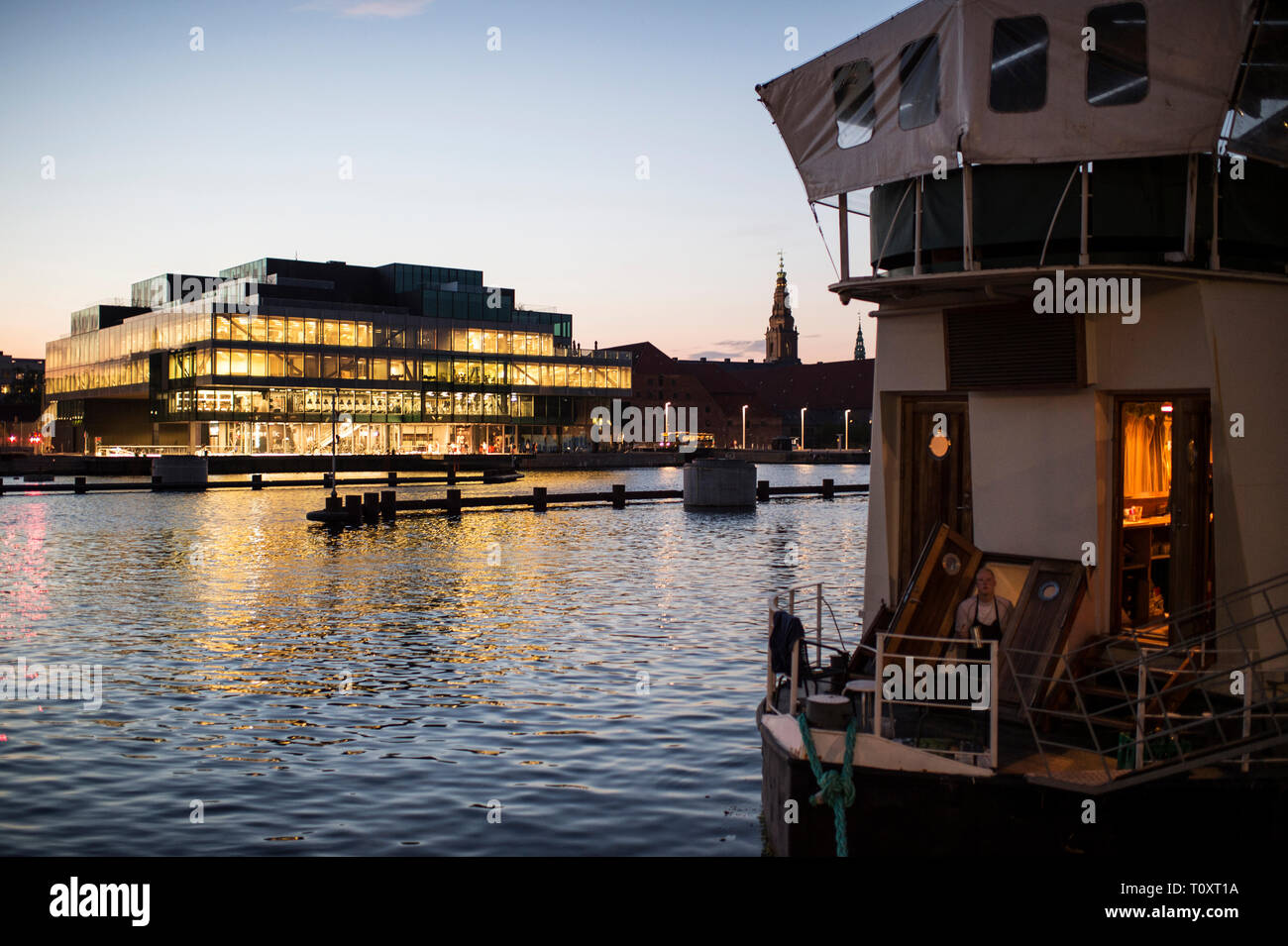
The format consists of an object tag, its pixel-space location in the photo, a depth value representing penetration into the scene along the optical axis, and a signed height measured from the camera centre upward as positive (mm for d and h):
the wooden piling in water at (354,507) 55094 -1960
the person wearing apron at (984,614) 12945 -1692
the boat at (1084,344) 12961 +1290
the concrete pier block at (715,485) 68000 -1391
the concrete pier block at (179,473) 83625 -493
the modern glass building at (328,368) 127562 +11195
